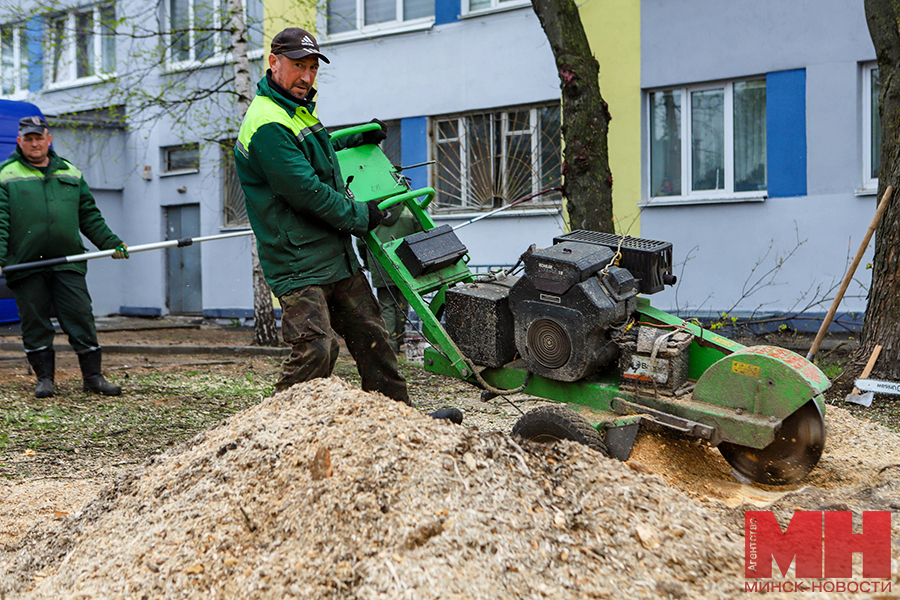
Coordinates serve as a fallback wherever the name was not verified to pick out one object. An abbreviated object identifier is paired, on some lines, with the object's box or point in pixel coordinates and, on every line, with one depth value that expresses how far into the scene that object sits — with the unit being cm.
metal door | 1569
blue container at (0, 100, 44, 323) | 907
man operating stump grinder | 400
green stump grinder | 364
